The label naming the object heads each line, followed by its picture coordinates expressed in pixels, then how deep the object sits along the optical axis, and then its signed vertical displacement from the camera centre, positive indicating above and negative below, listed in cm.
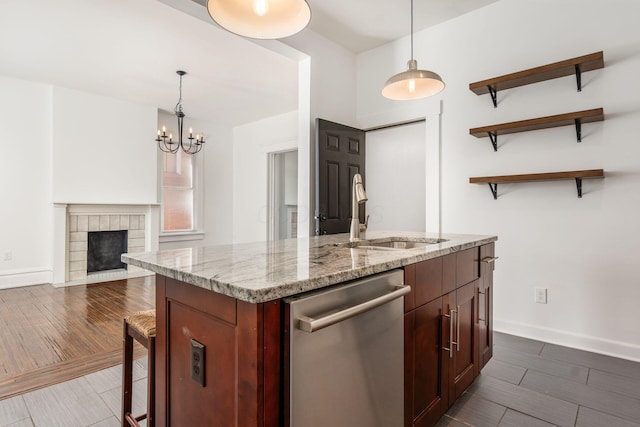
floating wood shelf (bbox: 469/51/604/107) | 249 +108
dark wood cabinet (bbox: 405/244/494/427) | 144 -55
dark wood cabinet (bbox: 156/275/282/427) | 87 -40
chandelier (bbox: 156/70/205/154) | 438 +119
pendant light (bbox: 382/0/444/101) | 224 +89
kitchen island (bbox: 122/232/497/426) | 88 -34
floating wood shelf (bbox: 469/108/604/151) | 251 +70
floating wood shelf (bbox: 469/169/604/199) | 252 +29
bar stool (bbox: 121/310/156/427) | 133 -59
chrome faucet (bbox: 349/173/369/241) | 196 +7
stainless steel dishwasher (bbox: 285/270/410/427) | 92 -43
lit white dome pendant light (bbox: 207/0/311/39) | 157 +92
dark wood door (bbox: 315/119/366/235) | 349 +44
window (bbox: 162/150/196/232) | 613 +39
